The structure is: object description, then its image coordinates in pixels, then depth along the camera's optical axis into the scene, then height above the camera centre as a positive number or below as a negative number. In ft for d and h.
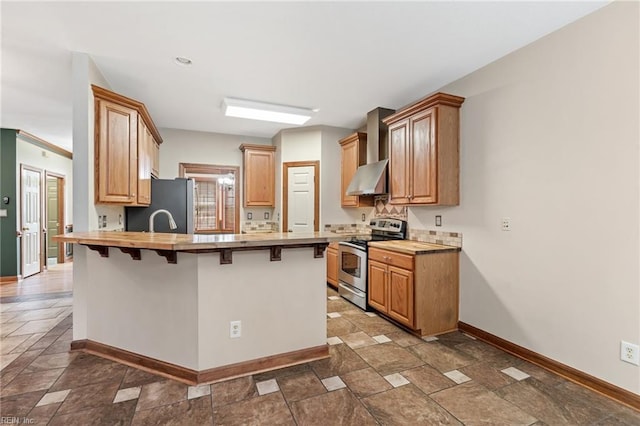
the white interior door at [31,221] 17.41 -0.66
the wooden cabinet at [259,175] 17.57 +2.15
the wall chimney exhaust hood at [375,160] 12.71 +2.33
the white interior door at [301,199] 16.57 +0.67
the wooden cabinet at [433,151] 9.93 +2.10
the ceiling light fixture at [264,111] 12.31 +4.44
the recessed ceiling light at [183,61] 9.05 +4.70
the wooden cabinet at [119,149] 8.94 +2.03
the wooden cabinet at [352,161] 14.96 +2.59
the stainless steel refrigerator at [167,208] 12.23 +0.12
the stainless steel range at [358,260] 12.19 -2.18
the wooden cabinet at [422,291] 9.59 -2.73
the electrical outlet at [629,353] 6.19 -3.04
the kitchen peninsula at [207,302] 7.06 -2.38
